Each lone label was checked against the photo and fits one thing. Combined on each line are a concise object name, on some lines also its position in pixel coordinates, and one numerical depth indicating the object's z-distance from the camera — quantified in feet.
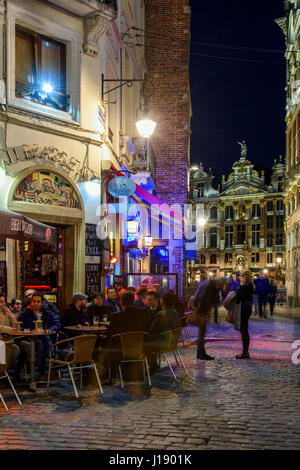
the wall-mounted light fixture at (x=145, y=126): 42.39
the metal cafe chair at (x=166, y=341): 24.70
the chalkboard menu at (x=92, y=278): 37.04
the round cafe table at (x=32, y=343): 21.75
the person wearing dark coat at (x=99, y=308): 28.45
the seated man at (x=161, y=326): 24.63
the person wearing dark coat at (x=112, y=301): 29.35
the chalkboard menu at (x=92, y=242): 37.29
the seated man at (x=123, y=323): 23.40
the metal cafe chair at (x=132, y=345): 22.52
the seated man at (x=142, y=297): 33.68
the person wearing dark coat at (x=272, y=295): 68.64
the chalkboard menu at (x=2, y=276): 30.73
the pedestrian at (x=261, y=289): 64.59
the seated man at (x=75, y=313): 25.79
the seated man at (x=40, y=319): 24.00
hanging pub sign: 41.68
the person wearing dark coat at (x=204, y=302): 30.45
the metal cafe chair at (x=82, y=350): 20.80
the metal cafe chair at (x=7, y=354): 18.28
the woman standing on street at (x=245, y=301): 30.89
